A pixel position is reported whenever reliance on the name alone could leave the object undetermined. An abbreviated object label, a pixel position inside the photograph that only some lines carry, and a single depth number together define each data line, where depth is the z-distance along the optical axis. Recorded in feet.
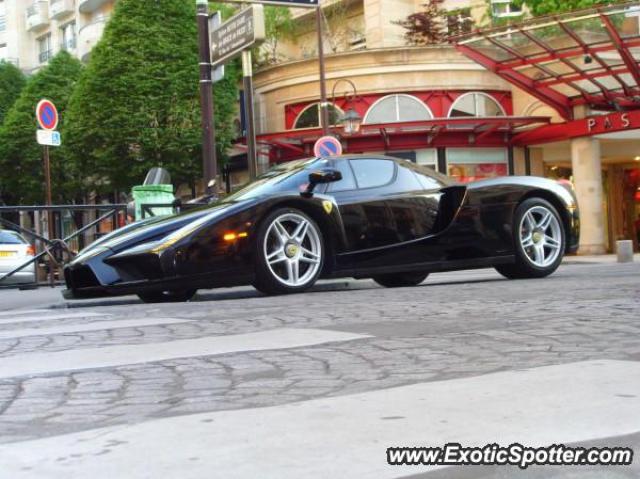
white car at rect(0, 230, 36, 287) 41.37
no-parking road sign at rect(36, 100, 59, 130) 45.60
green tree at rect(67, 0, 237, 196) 98.07
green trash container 41.63
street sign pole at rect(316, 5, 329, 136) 70.44
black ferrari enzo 23.02
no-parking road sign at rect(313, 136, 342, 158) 58.59
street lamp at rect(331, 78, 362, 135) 70.13
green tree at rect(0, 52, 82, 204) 119.96
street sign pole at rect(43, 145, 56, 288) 41.88
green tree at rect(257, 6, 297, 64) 108.47
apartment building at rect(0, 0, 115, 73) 139.85
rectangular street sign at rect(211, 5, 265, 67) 37.35
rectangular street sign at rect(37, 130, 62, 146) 44.17
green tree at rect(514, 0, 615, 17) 88.07
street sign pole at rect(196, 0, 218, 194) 41.29
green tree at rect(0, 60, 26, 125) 140.97
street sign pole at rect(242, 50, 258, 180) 46.74
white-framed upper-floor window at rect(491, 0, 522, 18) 95.30
